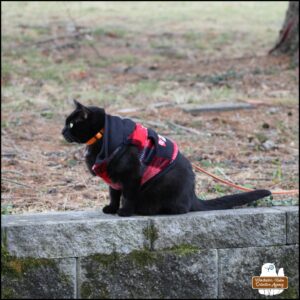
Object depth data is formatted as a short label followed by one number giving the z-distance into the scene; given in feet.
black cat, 28.27
